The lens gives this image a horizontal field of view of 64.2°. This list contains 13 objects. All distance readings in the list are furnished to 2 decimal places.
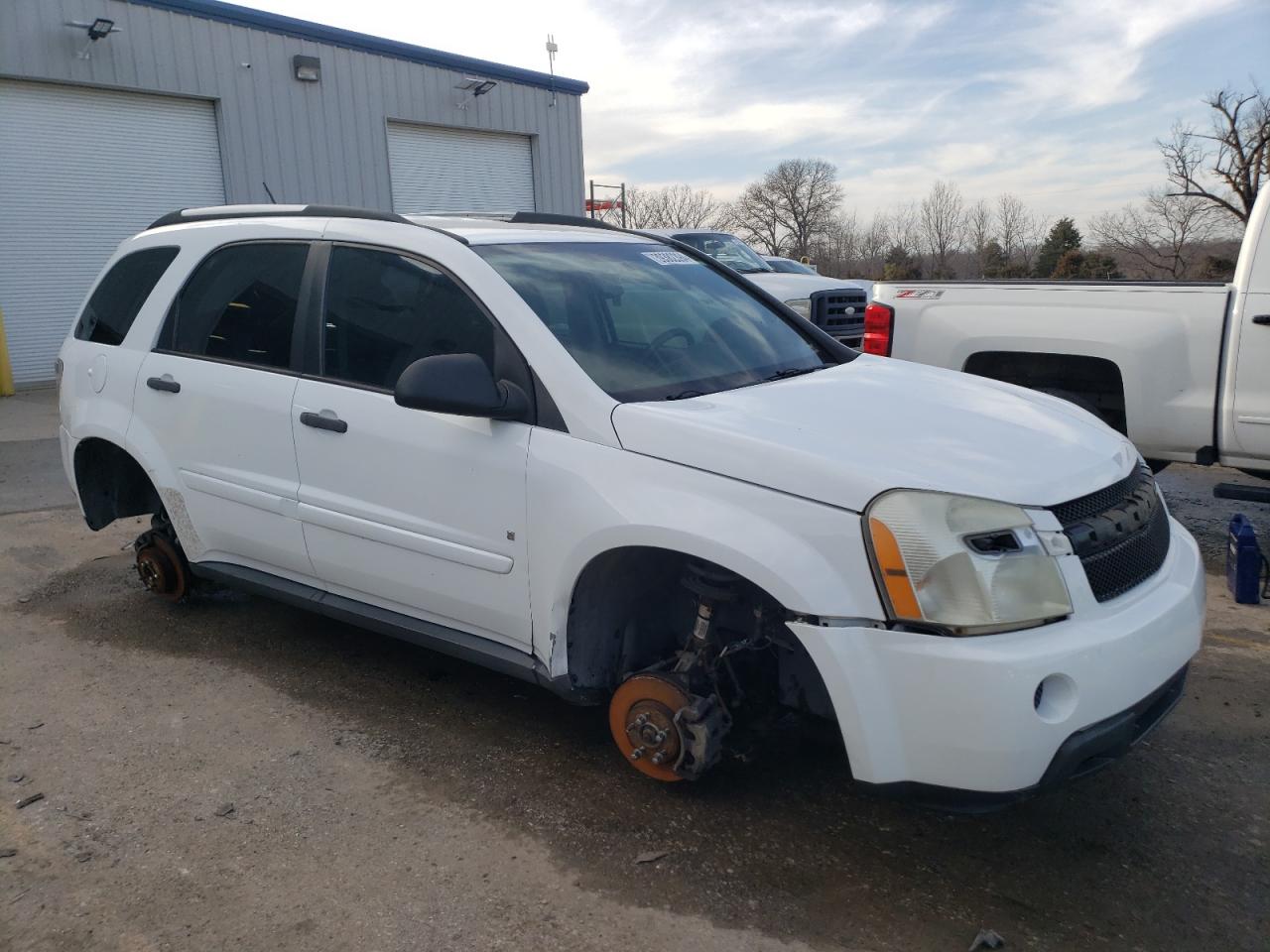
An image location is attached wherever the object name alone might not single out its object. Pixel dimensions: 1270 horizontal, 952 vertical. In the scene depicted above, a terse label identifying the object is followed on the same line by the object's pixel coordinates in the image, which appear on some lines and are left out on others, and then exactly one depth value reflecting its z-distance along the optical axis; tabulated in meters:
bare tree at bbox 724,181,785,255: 49.03
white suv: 2.50
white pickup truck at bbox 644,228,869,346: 10.16
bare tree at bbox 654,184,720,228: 49.31
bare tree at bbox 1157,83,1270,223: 30.28
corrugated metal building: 13.83
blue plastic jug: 4.84
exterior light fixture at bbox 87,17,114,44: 13.65
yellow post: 13.39
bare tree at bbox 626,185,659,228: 48.44
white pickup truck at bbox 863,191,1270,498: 5.34
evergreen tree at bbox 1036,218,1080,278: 34.91
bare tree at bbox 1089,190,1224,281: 31.19
